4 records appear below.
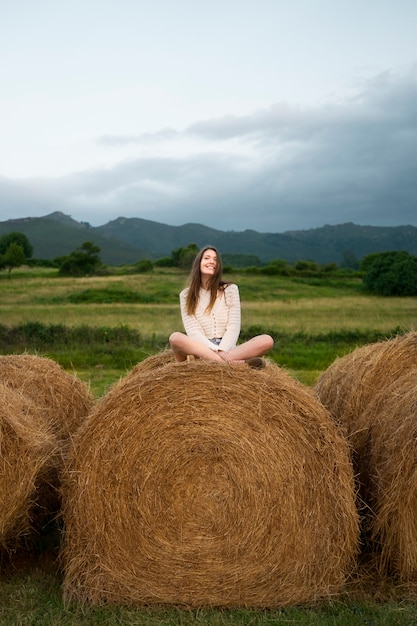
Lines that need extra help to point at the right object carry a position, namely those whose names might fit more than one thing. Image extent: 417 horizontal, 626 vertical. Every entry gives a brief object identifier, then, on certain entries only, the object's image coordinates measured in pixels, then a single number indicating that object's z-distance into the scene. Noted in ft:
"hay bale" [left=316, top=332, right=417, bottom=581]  15.92
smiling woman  20.40
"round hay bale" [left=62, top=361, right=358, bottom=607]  15.44
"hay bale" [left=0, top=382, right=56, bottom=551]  15.70
